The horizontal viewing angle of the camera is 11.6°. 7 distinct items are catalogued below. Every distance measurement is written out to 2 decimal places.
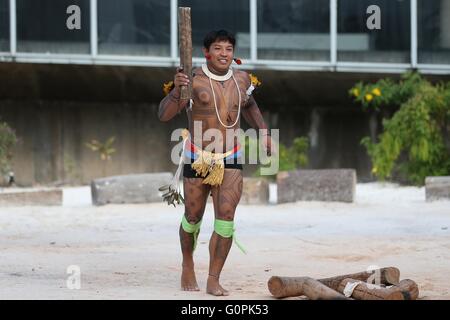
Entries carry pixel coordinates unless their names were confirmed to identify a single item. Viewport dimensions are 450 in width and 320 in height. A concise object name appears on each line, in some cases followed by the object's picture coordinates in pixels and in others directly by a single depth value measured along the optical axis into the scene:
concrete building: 36.51
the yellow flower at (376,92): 36.05
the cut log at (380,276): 14.48
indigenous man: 15.07
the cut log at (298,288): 13.31
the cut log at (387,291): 13.45
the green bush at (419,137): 33.81
